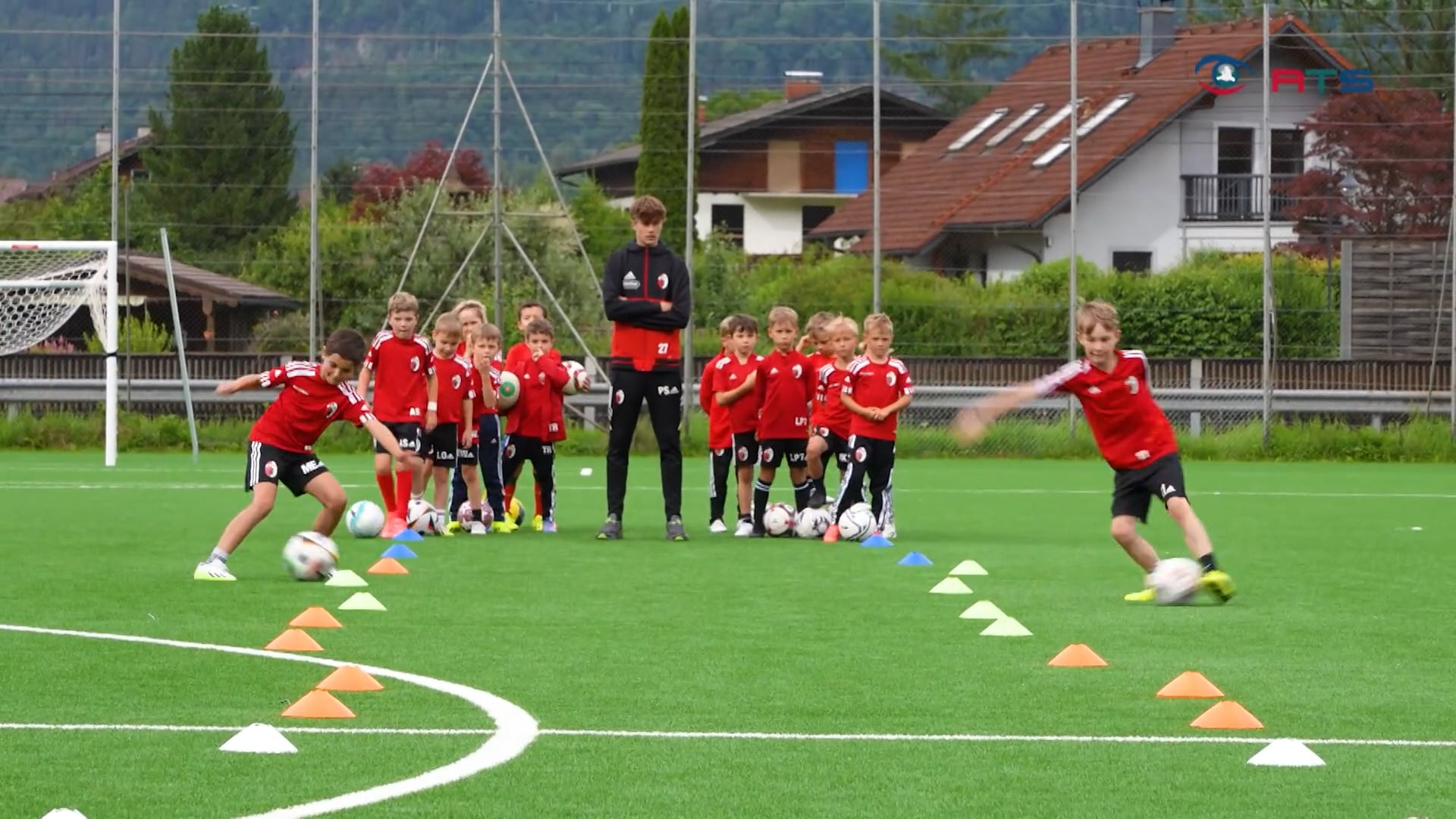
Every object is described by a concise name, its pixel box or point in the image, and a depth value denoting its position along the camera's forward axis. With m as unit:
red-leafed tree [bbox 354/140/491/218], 35.27
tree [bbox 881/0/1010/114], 32.41
